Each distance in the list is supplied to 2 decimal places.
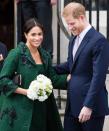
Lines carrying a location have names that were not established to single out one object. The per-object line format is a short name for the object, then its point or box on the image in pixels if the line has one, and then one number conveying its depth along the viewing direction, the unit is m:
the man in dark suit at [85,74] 6.48
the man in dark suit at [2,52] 8.03
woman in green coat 7.00
